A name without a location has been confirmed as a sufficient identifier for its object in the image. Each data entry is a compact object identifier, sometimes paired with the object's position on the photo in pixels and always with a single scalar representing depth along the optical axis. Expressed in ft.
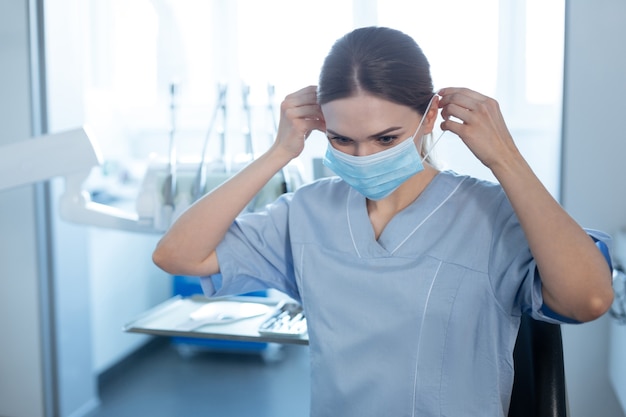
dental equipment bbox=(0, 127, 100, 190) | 4.25
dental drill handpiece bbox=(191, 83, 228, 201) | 4.76
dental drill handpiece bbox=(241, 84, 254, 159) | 5.13
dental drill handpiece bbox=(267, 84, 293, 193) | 4.61
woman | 2.88
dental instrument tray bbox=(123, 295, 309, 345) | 3.95
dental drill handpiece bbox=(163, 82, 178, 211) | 4.83
